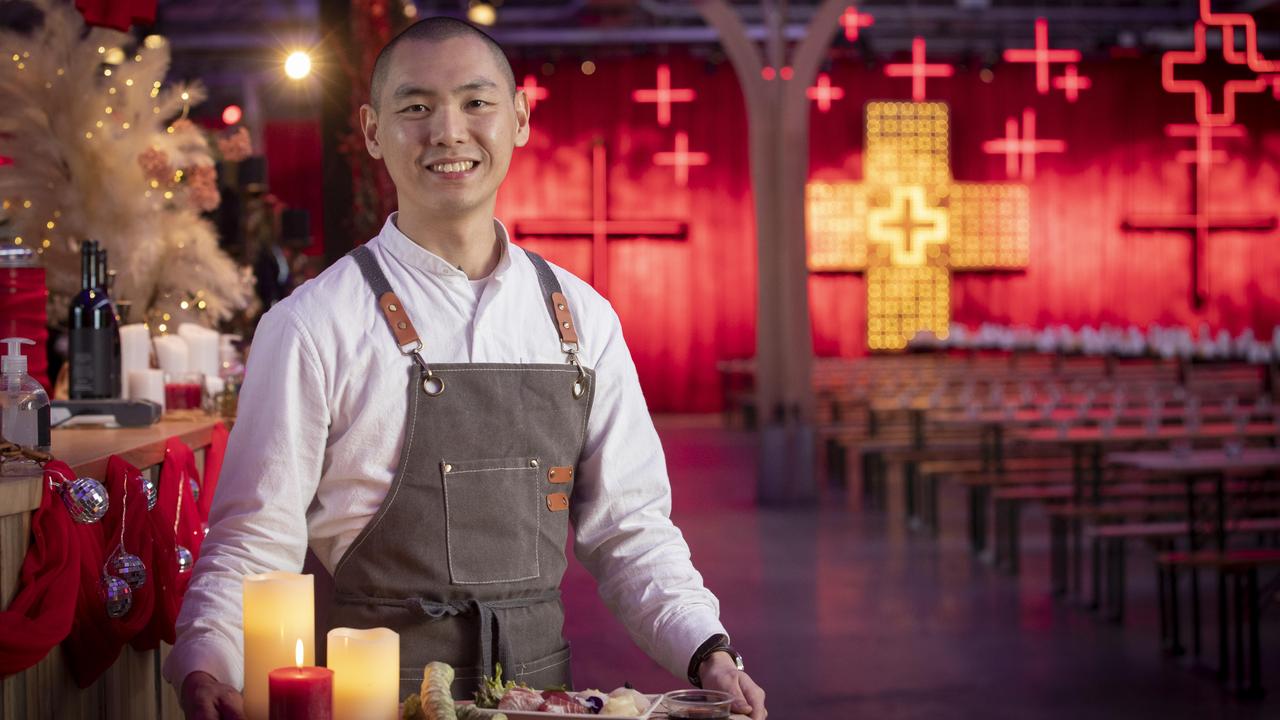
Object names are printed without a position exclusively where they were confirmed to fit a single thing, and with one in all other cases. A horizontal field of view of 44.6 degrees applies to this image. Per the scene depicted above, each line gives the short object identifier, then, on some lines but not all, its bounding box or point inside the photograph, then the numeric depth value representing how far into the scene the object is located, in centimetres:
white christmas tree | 347
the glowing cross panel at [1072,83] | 1514
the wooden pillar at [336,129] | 589
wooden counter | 195
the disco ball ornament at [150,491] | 239
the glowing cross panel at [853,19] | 1235
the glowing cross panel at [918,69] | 1425
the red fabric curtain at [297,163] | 1015
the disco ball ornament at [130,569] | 226
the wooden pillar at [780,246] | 1009
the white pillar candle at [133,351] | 338
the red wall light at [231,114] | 792
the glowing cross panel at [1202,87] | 1347
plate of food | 146
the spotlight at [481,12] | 1318
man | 175
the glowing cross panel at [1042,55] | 1326
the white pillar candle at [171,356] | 351
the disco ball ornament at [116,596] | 221
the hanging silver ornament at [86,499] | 204
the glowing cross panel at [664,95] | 1653
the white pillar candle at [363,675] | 141
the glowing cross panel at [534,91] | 1718
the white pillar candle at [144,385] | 334
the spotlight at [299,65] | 627
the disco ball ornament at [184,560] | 250
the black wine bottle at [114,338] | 316
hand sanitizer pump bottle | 215
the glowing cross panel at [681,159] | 1798
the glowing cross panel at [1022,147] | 1798
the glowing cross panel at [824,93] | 1659
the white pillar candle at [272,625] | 145
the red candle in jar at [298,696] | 134
